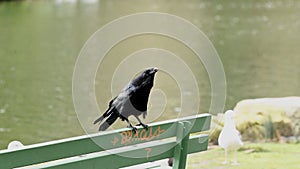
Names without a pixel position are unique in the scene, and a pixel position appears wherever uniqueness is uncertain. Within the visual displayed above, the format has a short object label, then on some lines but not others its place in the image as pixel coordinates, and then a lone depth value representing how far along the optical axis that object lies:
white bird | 11.97
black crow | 8.46
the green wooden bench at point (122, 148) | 6.99
